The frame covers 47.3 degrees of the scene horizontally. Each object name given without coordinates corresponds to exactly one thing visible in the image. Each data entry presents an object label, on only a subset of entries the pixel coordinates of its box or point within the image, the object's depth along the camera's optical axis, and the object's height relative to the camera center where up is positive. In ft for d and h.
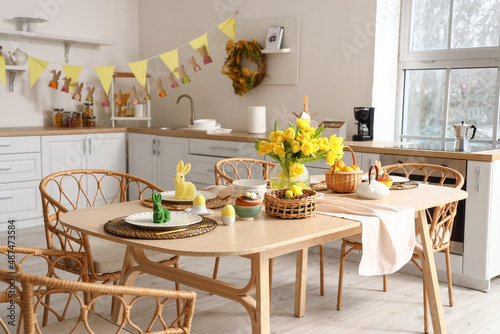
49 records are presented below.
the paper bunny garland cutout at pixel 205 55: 14.58 +1.41
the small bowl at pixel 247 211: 6.00 -1.05
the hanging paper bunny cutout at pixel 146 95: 15.17 +0.37
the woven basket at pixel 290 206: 6.05 -1.00
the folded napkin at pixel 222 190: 7.22 -1.04
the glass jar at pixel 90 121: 16.10 -0.37
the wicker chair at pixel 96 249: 6.77 -1.80
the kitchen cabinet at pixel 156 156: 14.82 -1.25
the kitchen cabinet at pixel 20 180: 13.55 -1.79
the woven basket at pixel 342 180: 7.45 -0.88
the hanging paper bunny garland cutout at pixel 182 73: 14.56 +0.95
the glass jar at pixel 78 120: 15.74 -0.34
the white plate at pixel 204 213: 6.10 -1.10
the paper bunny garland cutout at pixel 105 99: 14.82 +0.24
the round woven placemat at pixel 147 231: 5.22 -1.14
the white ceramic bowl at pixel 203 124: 14.61 -0.35
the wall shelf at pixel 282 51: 13.80 +1.47
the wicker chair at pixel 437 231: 8.05 -1.70
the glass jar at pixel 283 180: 6.86 -0.82
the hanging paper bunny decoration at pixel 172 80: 14.57 +0.75
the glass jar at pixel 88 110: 16.20 -0.06
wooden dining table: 5.02 -1.17
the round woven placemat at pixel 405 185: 7.92 -1.00
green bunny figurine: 5.56 -1.01
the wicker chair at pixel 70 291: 3.65 -1.40
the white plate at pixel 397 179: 8.25 -0.94
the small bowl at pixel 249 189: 6.73 -0.92
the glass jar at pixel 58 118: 15.61 -0.29
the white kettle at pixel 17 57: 14.51 +1.25
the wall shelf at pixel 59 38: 14.37 +1.85
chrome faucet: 15.56 +0.21
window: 11.71 +1.01
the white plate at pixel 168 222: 5.41 -1.10
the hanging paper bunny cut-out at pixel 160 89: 14.44 +0.51
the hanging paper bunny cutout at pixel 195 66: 14.64 +1.13
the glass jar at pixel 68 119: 15.64 -0.32
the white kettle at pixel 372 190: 7.11 -0.95
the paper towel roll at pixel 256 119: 13.99 -0.19
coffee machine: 12.14 -0.18
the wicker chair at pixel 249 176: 9.16 -1.09
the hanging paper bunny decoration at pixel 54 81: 14.19 +0.66
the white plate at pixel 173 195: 6.63 -1.03
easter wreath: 14.32 +1.16
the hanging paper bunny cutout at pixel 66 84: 14.25 +0.59
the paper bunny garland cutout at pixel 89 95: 14.03 +0.32
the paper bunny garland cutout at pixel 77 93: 14.35 +0.35
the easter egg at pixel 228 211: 5.73 -1.01
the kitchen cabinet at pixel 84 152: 14.33 -1.16
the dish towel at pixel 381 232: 6.22 -1.31
